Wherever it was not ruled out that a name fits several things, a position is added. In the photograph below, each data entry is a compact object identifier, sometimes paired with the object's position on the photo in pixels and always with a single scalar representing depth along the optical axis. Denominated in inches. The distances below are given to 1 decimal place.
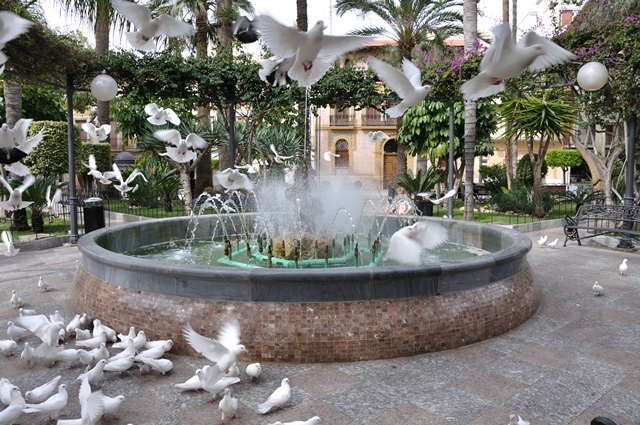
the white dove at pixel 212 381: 132.0
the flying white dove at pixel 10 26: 158.6
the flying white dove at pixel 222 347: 126.4
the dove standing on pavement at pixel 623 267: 290.4
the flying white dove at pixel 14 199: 266.4
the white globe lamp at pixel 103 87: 316.6
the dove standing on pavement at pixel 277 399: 128.5
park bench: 376.5
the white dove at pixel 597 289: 243.1
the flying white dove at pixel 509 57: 141.8
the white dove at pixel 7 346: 167.4
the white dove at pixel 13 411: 117.0
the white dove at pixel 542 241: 392.2
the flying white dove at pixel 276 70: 210.7
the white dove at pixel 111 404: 122.7
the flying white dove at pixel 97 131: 426.3
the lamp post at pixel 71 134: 319.9
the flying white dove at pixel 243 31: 246.7
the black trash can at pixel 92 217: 414.0
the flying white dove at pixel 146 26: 188.4
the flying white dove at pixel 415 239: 188.4
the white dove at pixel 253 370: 146.7
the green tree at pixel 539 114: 534.6
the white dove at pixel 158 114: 384.5
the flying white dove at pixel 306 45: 158.6
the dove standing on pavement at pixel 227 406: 123.9
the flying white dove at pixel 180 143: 338.6
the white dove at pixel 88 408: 113.4
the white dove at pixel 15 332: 178.7
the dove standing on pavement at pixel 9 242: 280.2
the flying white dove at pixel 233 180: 292.0
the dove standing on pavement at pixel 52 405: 120.3
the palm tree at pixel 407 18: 833.5
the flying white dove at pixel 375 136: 433.4
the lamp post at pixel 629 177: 375.9
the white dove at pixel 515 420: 116.2
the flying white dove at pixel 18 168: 257.9
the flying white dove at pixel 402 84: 165.9
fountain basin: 162.2
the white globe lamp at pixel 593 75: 295.6
